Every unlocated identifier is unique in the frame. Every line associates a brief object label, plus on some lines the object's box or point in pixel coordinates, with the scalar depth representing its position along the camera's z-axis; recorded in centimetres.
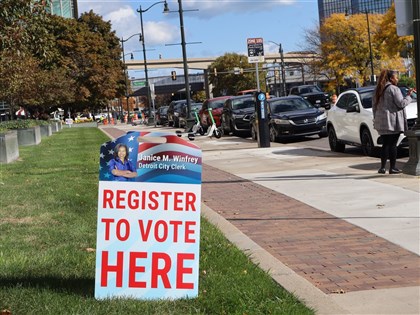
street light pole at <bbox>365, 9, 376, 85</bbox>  5587
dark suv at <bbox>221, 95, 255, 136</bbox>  2736
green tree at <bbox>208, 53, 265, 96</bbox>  11712
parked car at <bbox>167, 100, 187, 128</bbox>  4600
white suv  1449
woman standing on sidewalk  1134
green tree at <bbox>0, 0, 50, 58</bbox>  1140
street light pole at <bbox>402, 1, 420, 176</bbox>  1029
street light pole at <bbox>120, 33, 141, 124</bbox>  7624
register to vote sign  459
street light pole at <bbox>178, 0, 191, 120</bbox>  3534
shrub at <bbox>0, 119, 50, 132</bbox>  2770
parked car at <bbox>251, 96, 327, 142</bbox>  2172
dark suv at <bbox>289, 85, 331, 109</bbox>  4906
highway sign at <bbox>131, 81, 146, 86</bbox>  13025
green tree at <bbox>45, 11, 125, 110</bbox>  6438
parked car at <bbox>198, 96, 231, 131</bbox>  3183
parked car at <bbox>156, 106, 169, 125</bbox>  5366
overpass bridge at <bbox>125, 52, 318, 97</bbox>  13238
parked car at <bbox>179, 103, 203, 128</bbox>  4205
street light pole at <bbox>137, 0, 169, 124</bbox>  6034
